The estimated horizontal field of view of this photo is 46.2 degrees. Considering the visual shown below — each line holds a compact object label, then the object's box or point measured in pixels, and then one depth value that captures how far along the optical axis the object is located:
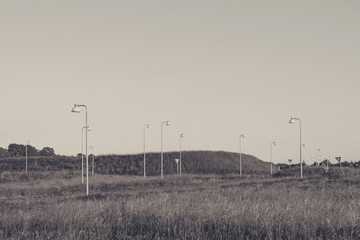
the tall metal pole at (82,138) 45.80
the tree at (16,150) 148.25
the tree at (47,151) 149.00
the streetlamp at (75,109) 28.50
